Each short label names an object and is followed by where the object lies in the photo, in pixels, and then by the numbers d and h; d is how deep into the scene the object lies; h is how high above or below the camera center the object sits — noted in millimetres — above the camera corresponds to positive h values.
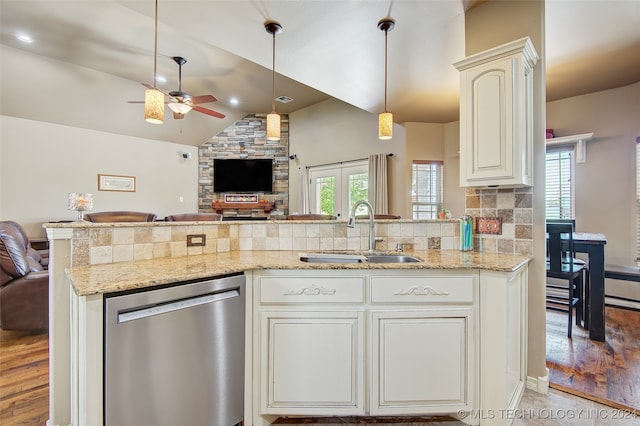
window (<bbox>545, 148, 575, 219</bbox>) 3891 +429
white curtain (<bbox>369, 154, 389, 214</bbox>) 5312 +576
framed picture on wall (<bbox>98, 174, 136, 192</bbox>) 5664 +612
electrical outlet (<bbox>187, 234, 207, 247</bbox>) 1832 -165
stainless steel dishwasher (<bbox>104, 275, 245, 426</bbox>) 1096 -588
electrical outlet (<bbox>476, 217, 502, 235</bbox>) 1953 -70
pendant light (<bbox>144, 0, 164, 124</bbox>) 2373 +887
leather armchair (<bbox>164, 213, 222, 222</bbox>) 3111 -34
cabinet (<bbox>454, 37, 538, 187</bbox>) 1701 +600
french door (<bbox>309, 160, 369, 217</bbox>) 5812 +580
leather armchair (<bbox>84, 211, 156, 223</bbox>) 3078 -35
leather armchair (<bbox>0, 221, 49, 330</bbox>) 2484 -670
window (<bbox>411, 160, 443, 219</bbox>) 5223 +473
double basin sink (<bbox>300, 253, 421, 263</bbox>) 1784 -270
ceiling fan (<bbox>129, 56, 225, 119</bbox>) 3705 +1476
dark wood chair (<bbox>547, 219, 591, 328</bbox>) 2699 -805
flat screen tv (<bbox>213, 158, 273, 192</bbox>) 6855 +915
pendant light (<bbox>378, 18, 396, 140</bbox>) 2422 +869
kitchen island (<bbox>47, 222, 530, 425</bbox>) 1444 -524
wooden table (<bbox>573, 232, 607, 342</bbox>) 2484 -617
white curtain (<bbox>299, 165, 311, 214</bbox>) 6516 +526
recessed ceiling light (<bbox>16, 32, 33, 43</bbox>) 3641 +2227
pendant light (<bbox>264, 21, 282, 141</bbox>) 2486 +861
